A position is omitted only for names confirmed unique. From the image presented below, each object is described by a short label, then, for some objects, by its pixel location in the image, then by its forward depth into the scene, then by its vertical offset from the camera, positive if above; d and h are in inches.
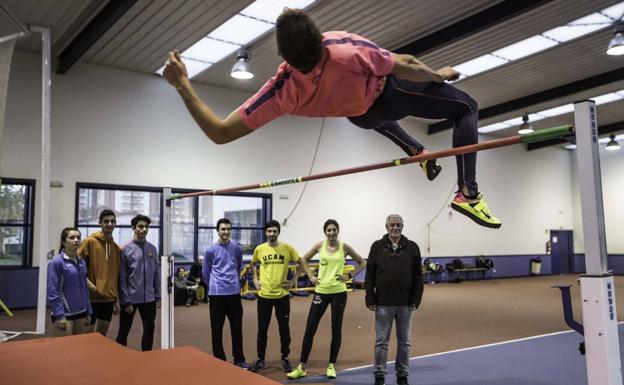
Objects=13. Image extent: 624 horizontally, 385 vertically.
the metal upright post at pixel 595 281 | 72.9 -6.8
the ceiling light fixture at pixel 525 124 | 484.4 +107.9
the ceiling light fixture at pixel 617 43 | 287.6 +108.9
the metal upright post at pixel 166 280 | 169.6 -12.7
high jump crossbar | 78.5 +15.8
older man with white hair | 156.3 -16.5
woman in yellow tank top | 175.8 -19.5
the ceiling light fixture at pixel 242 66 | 311.4 +109.7
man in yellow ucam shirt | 182.4 -17.2
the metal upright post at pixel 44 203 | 252.4 +22.0
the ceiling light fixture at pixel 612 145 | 550.3 +97.6
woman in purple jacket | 154.6 -13.2
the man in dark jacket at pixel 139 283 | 175.9 -13.5
